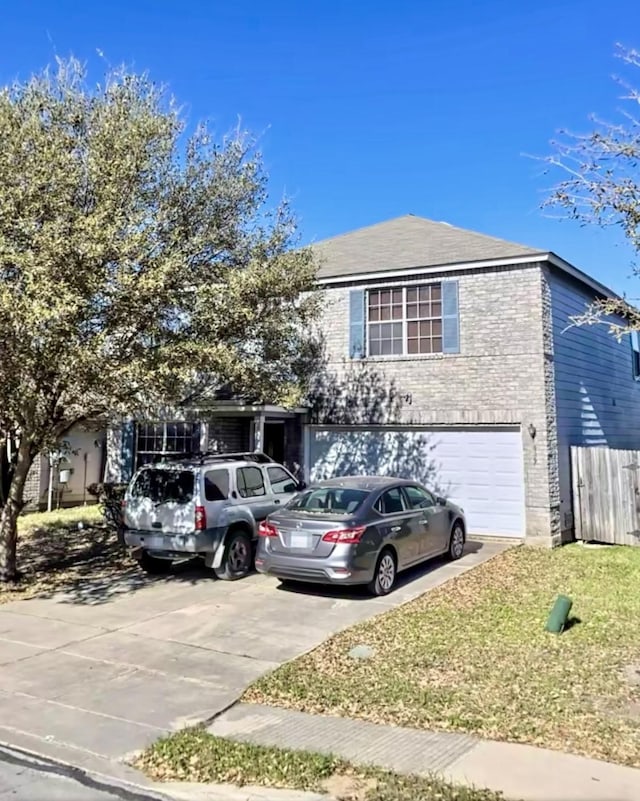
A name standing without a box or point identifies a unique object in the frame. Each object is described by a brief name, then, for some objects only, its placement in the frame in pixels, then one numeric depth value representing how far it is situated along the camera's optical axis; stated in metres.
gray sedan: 8.87
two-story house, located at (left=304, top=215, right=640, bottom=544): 13.60
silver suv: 9.98
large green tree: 8.04
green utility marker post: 7.36
